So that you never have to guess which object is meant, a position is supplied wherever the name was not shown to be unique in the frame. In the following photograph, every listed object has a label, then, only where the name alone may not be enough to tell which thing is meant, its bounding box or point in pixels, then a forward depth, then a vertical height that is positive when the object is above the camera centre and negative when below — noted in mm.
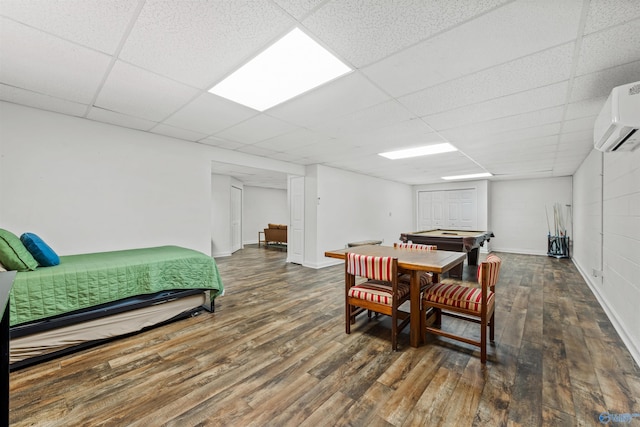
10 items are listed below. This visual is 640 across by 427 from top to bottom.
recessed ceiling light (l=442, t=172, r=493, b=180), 7066 +1029
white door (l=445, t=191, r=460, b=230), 8641 +70
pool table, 4598 -538
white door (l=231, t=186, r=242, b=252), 8109 -208
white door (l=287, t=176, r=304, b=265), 6102 -208
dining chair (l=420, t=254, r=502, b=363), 2121 -760
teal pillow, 2281 -326
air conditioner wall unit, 1802 +673
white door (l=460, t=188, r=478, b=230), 8258 +98
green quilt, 2006 -610
